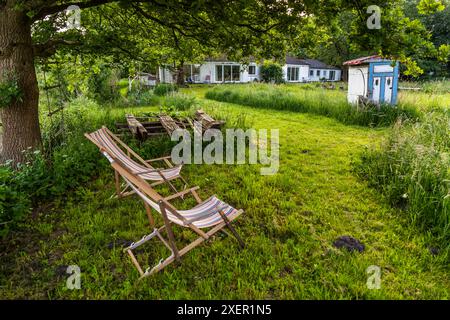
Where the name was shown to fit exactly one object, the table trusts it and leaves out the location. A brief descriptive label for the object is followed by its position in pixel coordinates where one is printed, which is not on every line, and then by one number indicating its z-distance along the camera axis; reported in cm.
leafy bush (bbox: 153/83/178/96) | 1552
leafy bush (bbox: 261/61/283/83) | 3183
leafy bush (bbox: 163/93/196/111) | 1035
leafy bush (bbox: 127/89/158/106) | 1295
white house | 3139
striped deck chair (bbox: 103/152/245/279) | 276
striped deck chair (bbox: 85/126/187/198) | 408
